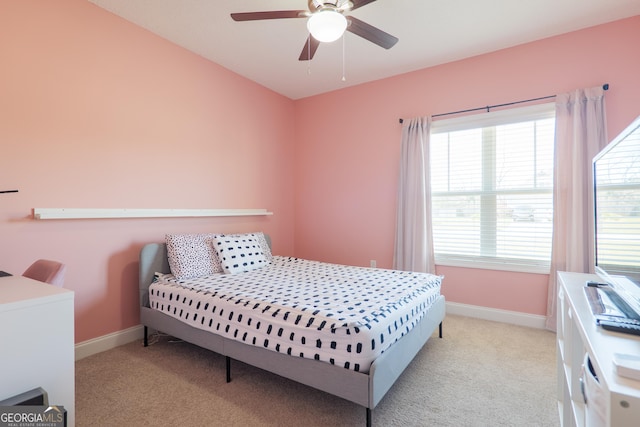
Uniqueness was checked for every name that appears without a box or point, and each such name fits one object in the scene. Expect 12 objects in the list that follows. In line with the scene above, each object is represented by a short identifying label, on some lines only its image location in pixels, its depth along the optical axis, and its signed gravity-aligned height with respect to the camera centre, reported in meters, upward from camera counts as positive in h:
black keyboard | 0.97 -0.39
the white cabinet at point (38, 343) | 1.13 -0.53
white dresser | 0.63 -0.42
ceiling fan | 1.70 +1.21
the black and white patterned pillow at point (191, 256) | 2.58 -0.41
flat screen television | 1.15 -0.02
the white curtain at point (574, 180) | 2.59 +0.28
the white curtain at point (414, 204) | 3.37 +0.08
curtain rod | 2.58 +1.08
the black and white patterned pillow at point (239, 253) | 2.80 -0.42
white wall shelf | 2.12 -0.01
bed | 1.51 -0.74
